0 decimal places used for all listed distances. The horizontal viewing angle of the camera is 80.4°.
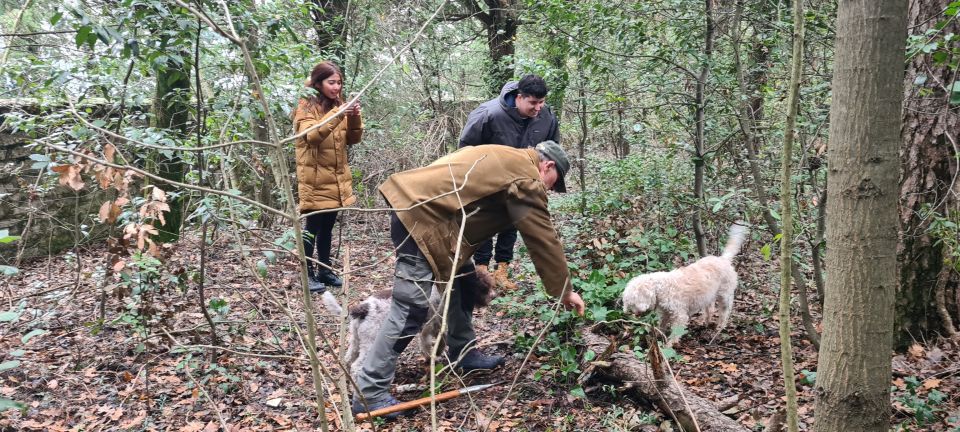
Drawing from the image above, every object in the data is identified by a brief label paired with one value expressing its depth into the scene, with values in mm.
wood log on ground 3307
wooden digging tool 3551
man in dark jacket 5535
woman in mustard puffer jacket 5199
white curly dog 4562
